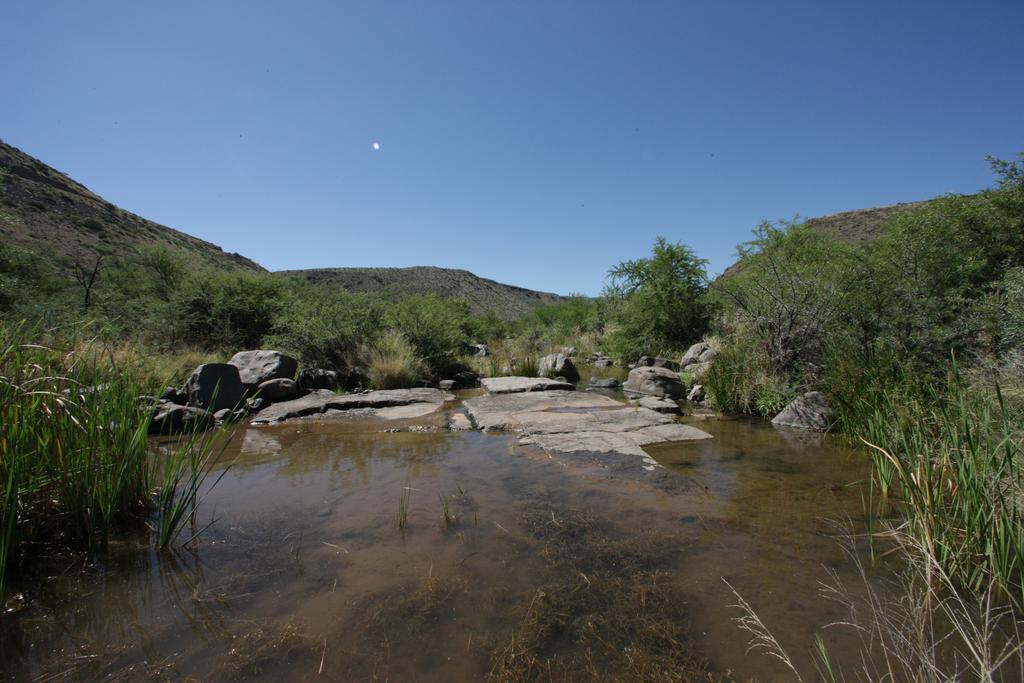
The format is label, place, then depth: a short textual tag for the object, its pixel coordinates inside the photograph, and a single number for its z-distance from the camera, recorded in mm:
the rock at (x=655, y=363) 11672
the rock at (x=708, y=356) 9456
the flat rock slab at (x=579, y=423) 4598
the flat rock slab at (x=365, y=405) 6602
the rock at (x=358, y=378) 9336
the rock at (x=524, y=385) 8531
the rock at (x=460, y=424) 5553
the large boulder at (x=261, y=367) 8055
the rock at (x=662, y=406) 6598
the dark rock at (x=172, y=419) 5715
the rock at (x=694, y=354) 11104
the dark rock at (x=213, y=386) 6766
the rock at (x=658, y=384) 8484
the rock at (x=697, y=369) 8706
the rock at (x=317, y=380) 8656
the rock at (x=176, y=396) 6840
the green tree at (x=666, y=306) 13492
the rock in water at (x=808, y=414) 5402
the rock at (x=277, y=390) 7781
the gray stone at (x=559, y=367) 10961
